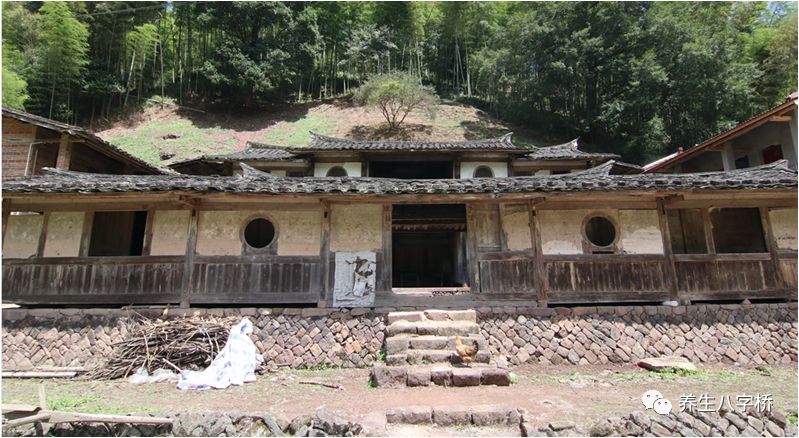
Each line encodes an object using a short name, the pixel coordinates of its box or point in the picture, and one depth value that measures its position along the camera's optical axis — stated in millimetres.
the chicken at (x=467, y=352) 7484
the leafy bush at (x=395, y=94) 33488
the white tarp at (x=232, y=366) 7152
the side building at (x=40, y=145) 13453
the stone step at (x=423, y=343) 7867
